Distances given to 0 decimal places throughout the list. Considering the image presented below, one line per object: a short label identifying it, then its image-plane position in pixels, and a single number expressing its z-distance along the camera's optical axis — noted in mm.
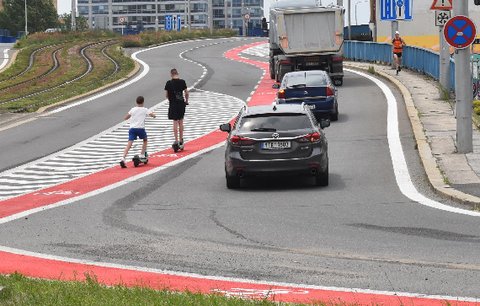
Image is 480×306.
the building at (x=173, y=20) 162550
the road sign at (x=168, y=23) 164625
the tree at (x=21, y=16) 181500
